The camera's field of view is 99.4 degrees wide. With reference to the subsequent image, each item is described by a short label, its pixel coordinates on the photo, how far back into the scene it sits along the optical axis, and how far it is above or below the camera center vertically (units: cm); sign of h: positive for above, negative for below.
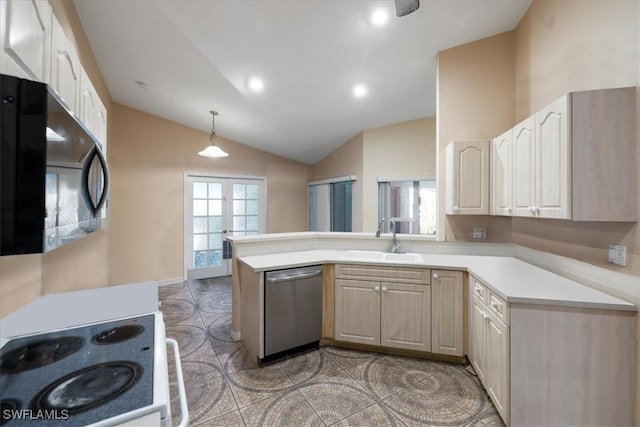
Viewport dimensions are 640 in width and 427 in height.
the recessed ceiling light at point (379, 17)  207 +156
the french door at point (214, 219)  490 -8
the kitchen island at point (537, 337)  142 -73
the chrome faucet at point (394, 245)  284 -31
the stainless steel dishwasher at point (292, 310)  230 -84
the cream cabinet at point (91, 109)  157 +70
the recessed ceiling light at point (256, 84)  296 +147
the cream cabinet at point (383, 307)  234 -82
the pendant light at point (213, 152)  370 +86
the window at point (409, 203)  426 +19
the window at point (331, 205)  516 +20
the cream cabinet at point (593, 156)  145 +34
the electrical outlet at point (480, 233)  275 -18
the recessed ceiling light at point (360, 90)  314 +149
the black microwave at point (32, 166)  57 +11
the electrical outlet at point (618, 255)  149 -22
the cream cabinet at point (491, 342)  161 -85
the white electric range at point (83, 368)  69 -51
